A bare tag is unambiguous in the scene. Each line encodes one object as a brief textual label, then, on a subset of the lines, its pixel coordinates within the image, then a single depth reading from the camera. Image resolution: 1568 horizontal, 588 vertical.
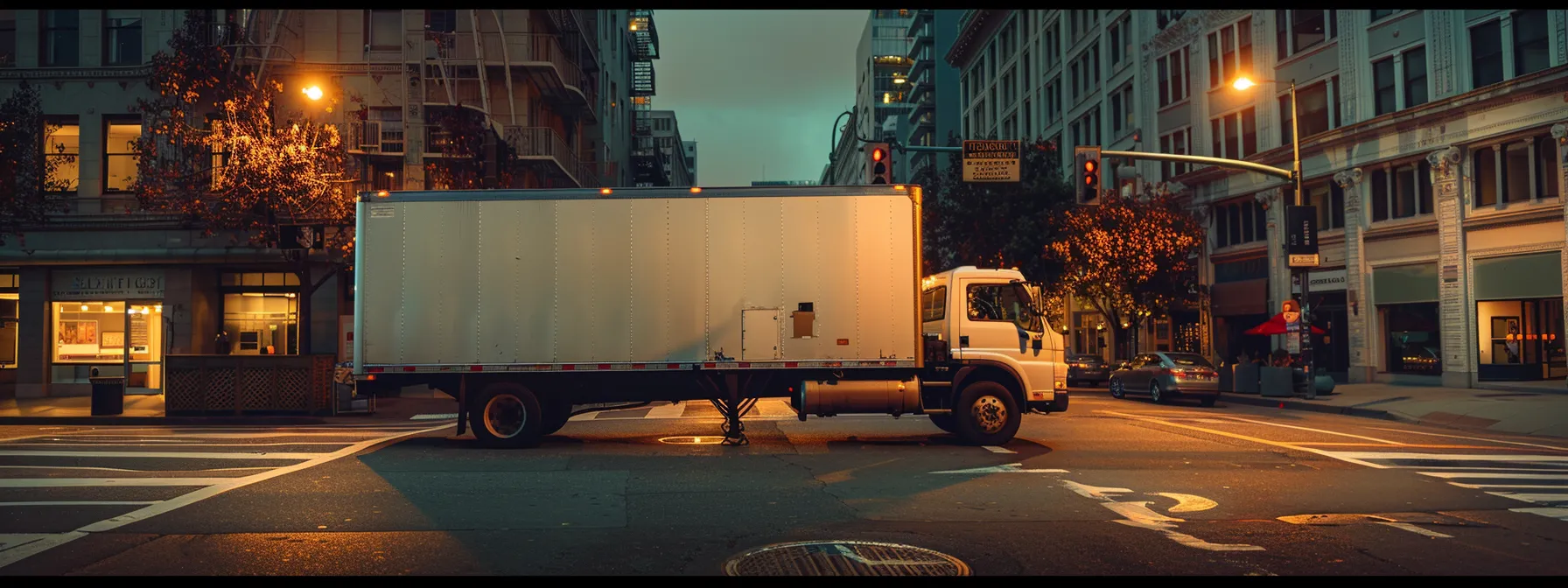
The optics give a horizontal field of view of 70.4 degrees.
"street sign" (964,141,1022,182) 23.19
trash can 22.02
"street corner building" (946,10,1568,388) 28.86
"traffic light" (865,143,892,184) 22.69
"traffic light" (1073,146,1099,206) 23.28
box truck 14.70
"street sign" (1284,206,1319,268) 26.98
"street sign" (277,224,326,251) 22.69
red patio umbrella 32.88
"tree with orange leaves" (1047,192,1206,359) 38.66
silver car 26.95
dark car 36.81
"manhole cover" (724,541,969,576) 7.11
